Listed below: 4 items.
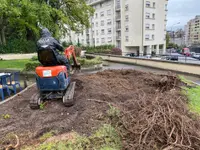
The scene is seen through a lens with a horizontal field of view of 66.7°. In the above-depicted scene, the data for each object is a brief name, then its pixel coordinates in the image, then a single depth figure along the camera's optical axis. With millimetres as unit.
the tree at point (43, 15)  9008
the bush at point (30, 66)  9047
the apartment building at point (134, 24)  29844
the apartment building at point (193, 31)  95250
